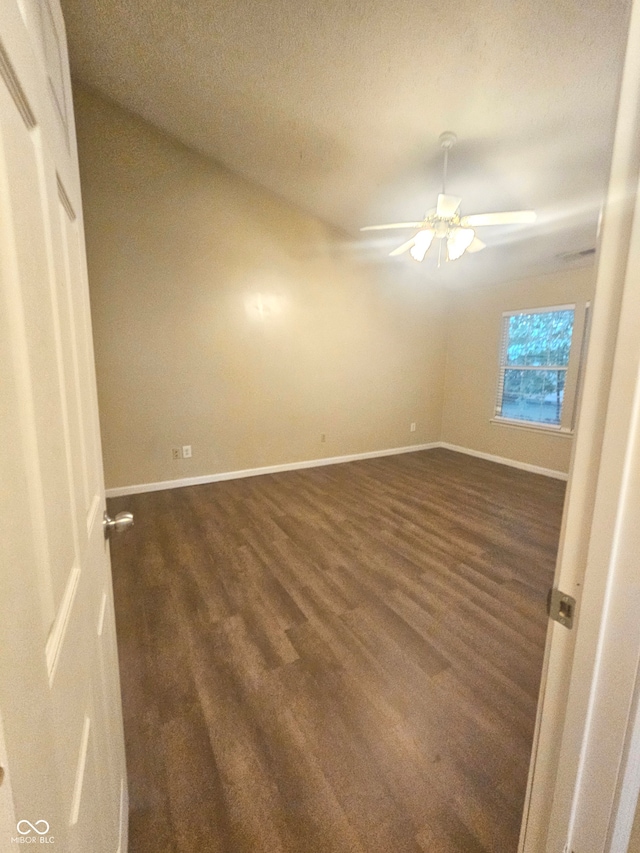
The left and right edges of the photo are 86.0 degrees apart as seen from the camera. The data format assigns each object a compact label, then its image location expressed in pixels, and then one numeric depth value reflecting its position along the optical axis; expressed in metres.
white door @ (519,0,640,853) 0.46
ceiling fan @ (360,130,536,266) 2.27
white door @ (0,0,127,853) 0.31
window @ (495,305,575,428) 4.09
